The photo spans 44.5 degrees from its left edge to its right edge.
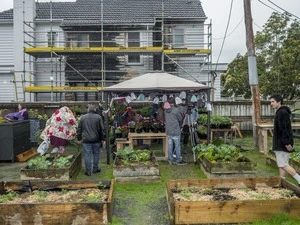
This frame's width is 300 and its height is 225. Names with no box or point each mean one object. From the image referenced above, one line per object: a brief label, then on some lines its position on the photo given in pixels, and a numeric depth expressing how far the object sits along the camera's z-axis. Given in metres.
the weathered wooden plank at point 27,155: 12.36
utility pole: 13.80
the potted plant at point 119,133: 12.83
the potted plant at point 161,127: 12.44
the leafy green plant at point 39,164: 9.03
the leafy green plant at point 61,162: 9.18
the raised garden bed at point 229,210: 5.59
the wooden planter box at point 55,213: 5.46
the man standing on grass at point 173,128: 10.84
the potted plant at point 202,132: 13.70
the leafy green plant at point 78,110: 17.63
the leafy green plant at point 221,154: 9.37
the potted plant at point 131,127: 12.57
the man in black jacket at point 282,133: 7.54
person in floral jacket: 11.76
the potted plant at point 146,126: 12.49
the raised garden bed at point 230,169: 8.90
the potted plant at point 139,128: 12.40
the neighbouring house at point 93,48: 24.23
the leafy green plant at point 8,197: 6.18
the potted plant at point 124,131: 12.78
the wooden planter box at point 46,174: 8.78
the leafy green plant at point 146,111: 16.41
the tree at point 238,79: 38.70
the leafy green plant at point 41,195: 6.19
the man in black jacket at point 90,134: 9.66
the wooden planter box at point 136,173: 8.76
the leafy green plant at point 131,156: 9.50
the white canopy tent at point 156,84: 11.68
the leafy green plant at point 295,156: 9.62
